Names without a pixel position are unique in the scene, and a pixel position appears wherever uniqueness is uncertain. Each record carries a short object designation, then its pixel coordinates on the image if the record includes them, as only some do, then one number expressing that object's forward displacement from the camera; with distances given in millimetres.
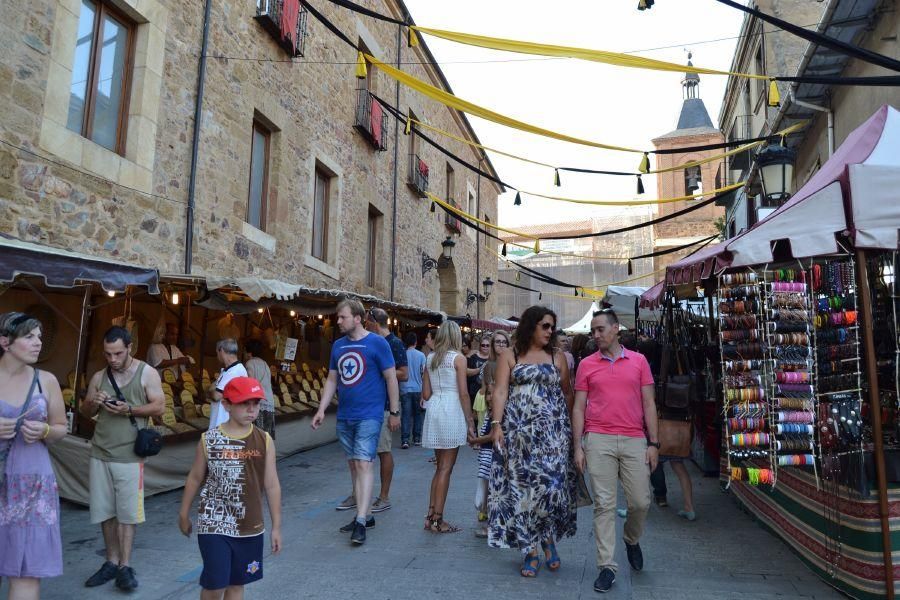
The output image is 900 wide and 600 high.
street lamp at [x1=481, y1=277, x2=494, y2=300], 23516
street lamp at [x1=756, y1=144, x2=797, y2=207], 6414
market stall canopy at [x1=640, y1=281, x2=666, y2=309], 7812
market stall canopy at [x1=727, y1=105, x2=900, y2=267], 3760
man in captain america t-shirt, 4883
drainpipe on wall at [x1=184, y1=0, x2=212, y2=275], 7762
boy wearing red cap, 2766
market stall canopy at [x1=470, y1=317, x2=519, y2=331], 16297
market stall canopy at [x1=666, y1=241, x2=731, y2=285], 4459
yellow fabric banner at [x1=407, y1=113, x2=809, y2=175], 8669
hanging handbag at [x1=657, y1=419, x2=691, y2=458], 5301
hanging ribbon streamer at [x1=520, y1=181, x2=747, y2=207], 10664
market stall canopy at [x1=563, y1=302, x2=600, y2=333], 16577
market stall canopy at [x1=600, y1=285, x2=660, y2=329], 11247
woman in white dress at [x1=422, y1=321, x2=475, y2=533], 5082
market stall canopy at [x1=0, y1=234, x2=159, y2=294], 3971
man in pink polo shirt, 3961
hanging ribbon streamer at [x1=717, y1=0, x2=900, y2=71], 4637
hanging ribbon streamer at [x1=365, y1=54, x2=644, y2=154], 7074
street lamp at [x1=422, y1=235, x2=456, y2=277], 17531
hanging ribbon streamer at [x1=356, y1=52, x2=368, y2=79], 6857
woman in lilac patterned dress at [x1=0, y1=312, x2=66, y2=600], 2898
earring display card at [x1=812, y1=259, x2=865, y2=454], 3953
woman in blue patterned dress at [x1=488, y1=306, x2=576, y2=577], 4098
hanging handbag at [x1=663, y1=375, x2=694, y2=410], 5387
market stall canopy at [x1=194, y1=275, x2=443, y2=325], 6414
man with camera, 3877
